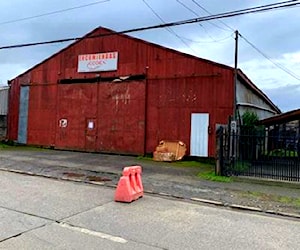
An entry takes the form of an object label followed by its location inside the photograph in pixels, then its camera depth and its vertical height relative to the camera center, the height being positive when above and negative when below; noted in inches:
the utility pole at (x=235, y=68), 457.3 +123.8
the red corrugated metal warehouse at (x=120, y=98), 498.1 +77.2
